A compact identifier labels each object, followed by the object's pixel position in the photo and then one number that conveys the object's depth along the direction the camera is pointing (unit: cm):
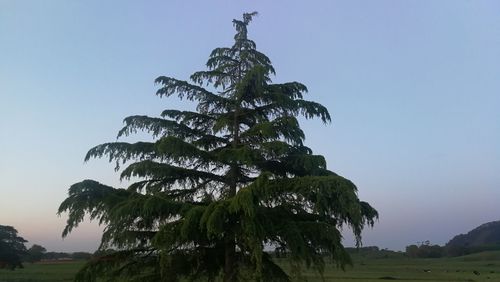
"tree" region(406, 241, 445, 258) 15912
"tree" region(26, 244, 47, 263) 10096
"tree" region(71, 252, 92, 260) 11178
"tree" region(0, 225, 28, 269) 7406
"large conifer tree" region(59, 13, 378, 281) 1040
